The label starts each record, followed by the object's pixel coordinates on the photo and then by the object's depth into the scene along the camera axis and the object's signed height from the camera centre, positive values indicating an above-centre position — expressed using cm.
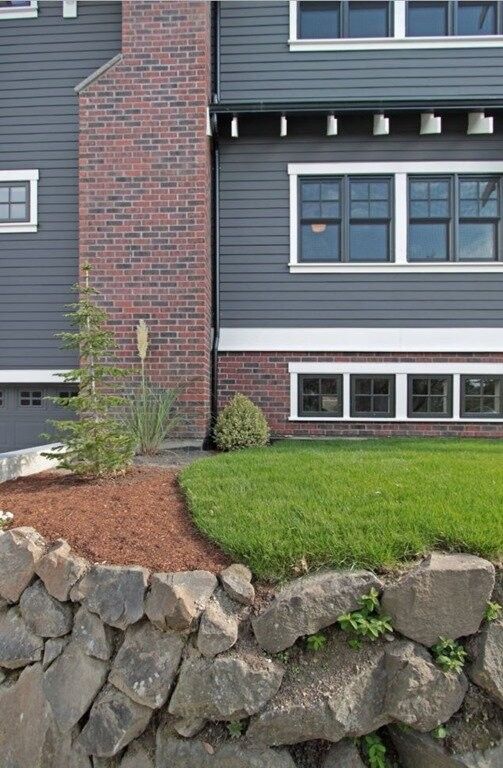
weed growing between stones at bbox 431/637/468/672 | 225 -123
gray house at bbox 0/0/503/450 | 719 +274
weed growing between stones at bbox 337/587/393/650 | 229 -109
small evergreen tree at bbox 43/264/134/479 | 411 -32
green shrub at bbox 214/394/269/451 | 636 -54
